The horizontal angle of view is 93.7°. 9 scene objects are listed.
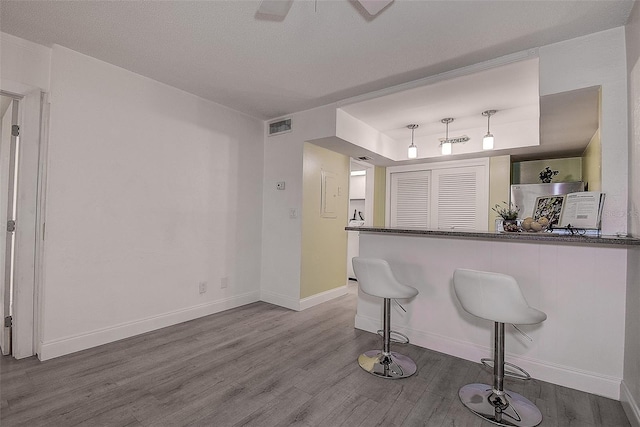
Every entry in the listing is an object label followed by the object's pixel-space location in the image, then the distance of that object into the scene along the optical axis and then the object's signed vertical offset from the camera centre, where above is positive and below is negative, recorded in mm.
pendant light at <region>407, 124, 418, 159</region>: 4247 +937
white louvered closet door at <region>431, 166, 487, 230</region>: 4652 +331
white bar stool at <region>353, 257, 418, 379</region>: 2385 -624
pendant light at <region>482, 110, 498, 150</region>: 3721 +1002
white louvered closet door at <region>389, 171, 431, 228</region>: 5223 +340
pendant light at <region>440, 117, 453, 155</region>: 3990 +980
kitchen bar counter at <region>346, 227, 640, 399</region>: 2102 -618
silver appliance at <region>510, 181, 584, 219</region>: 4309 +422
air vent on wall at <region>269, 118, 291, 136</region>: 4148 +1246
